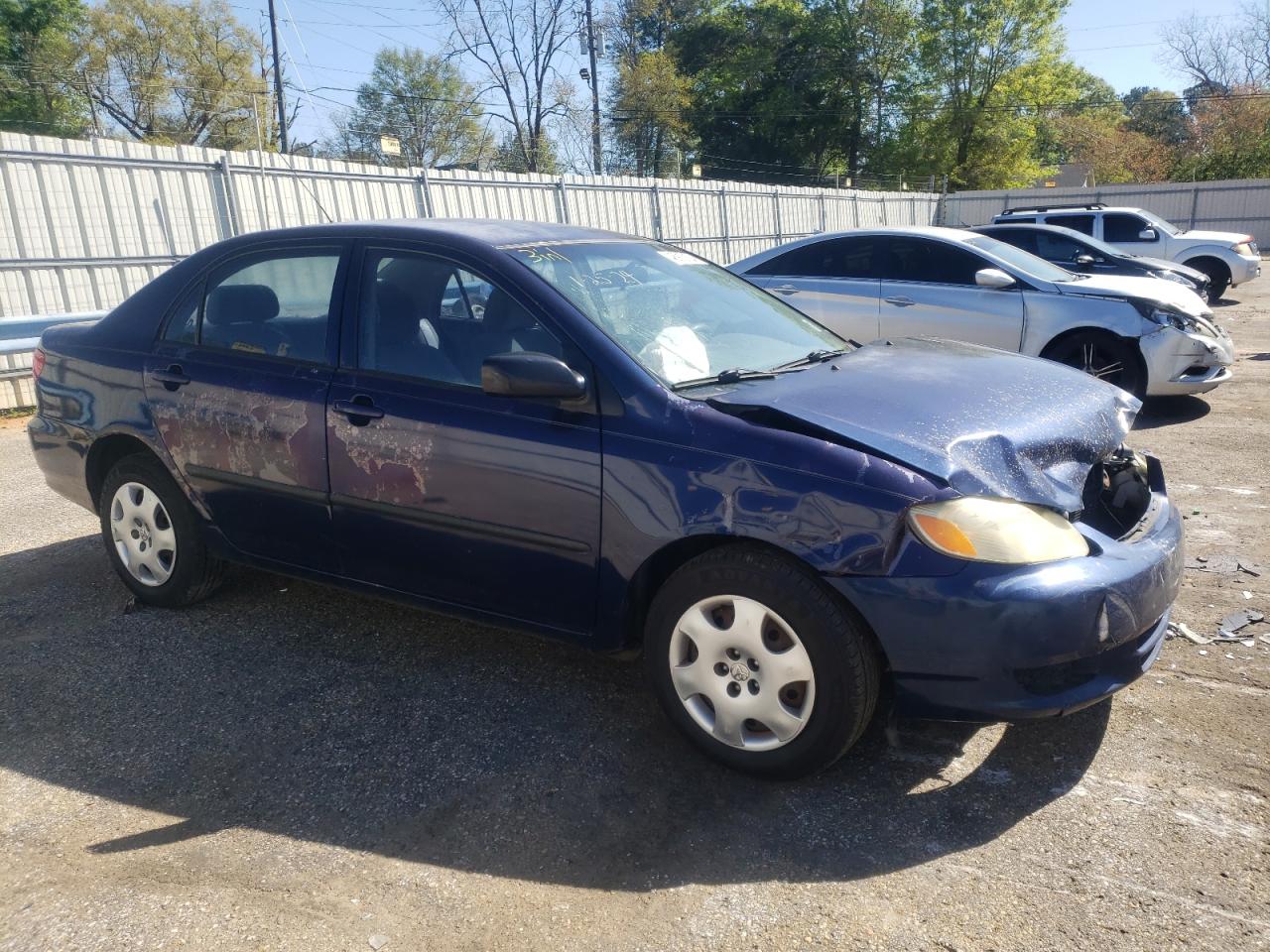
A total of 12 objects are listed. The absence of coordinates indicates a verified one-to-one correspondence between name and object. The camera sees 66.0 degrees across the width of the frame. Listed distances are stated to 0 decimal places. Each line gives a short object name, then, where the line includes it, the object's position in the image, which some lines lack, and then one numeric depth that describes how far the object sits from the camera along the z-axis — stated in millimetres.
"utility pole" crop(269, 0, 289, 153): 29078
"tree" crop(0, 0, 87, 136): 39438
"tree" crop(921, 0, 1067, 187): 46969
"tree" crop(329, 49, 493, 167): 52000
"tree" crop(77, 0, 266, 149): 43094
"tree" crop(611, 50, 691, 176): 48469
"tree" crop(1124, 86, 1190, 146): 56875
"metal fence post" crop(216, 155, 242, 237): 11344
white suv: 15758
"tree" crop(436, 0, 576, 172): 41875
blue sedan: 2674
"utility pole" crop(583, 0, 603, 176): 40250
